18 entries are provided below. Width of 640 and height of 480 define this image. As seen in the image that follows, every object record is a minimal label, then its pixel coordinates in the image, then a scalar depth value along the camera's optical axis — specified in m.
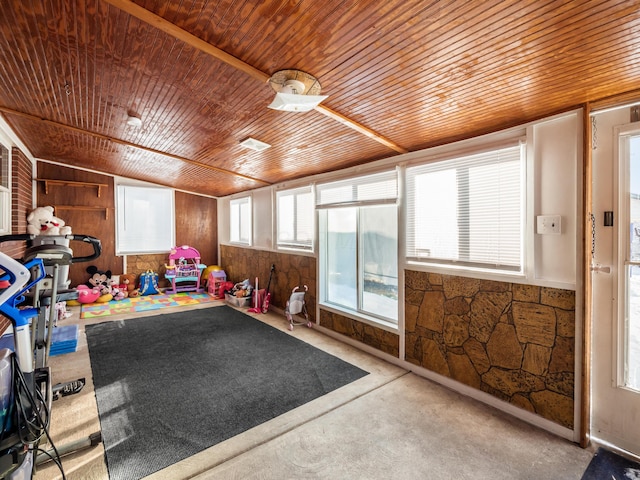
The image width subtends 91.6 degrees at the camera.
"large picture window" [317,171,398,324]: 3.68
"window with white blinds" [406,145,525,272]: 2.53
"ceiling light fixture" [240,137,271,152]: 3.43
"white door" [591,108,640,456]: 2.06
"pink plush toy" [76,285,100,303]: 5.84
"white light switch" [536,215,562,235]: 2.28
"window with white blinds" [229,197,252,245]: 6.75
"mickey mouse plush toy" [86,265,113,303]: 6.13
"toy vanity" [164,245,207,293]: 7.00
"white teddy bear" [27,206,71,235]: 4.76
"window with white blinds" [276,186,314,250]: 4.90
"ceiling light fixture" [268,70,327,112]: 2.08
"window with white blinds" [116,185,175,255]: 6.80
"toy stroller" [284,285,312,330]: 4.70
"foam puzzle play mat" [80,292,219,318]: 5.46
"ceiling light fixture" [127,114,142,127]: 3.12
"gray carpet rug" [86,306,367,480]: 2.18
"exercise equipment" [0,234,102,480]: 1.40
